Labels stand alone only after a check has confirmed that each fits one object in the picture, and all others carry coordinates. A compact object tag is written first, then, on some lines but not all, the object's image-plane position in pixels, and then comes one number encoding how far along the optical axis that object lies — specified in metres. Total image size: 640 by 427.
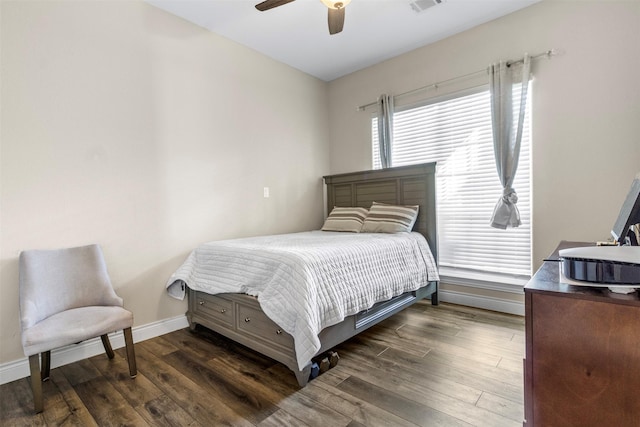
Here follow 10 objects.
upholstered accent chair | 1.61
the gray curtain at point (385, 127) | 3.57
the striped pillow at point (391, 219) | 3.03
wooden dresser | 0.82
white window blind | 2.83
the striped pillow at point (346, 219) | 3.29
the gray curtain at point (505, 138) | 2.74
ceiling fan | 1.96
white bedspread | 1.78
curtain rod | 2.60
